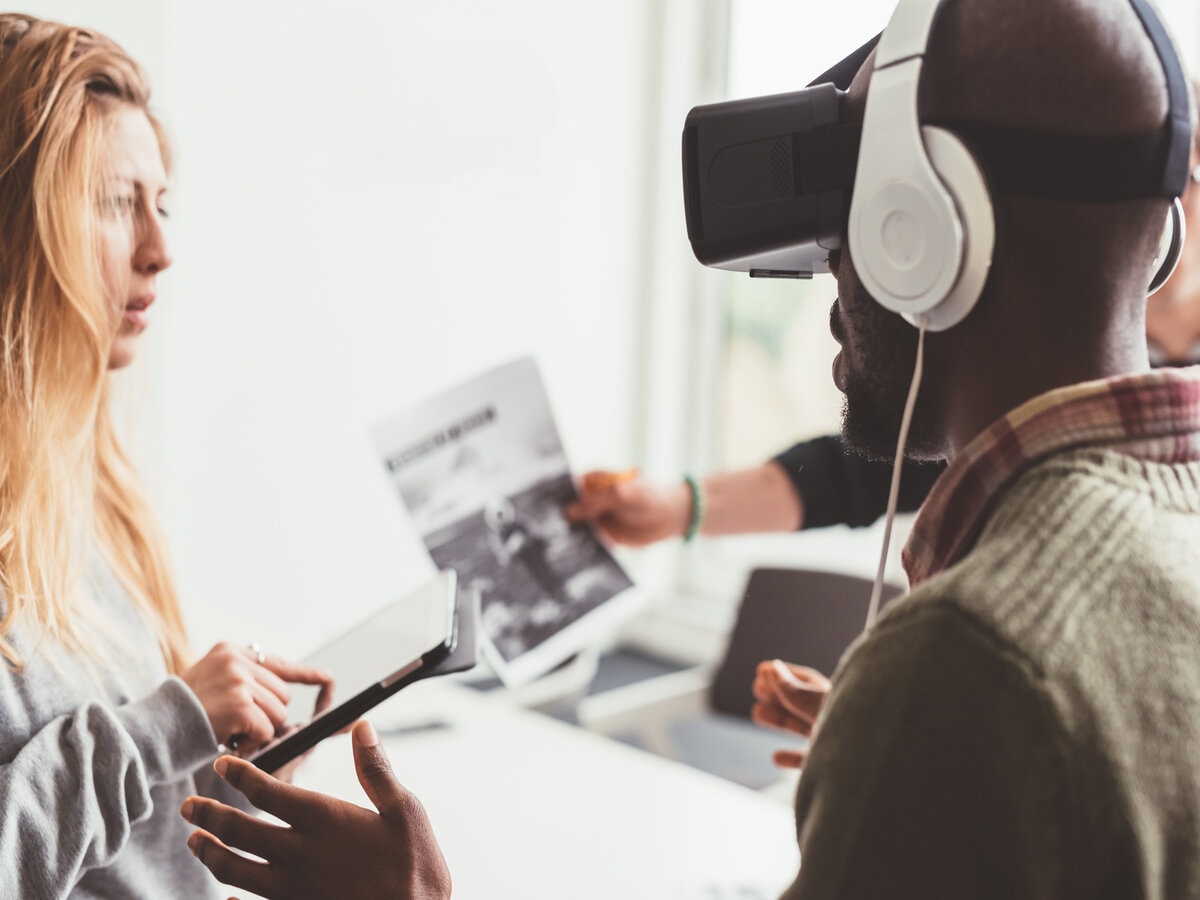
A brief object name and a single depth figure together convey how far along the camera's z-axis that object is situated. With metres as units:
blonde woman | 0.79
